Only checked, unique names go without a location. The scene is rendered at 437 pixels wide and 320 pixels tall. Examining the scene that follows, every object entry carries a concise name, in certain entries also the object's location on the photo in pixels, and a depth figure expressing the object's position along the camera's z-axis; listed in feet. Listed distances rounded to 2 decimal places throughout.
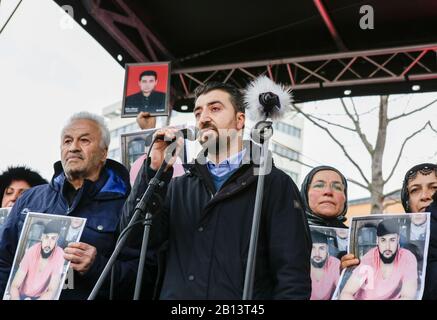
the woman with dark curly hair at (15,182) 15.21
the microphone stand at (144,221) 7.95
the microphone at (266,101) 9.06
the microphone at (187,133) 8.91
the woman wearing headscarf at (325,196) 12.29
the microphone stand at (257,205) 7.63
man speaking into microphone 8.41
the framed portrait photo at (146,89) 24.12
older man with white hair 10.10
